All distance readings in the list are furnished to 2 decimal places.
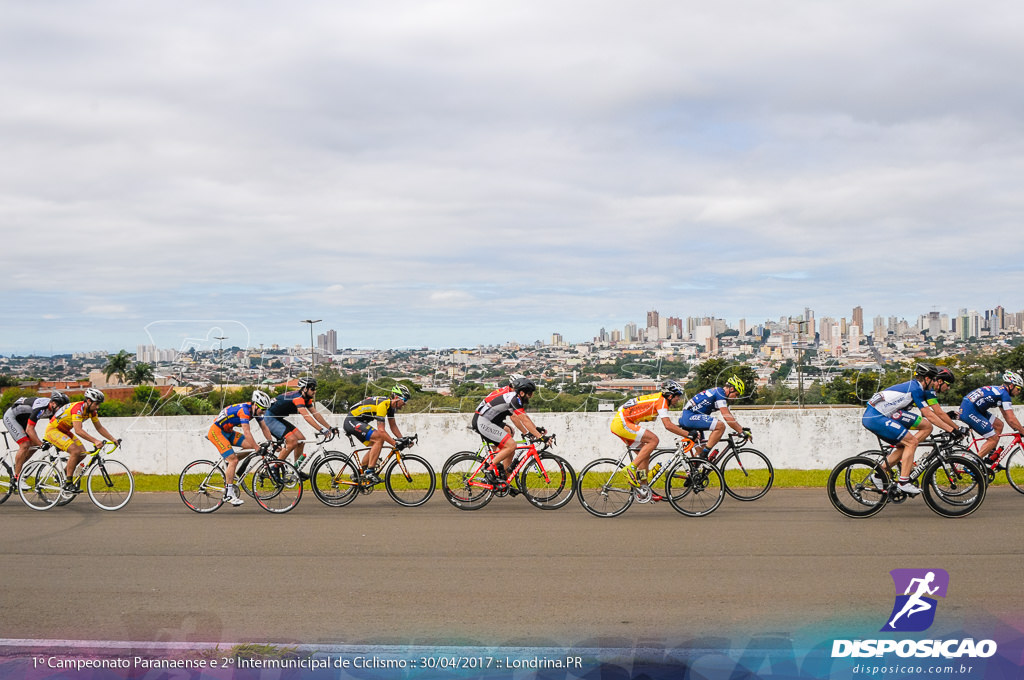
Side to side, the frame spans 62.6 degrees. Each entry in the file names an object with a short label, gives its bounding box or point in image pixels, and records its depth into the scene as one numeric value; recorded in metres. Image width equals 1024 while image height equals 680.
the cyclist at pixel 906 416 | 10.00
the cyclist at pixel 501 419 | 10.80
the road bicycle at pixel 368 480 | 11.34
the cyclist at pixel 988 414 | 11.16
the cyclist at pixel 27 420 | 11.77
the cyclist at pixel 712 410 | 11.05
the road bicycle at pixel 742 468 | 11.10
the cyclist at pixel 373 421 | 11.48
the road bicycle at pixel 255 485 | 11.25
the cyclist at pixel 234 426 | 11.43
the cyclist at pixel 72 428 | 11.38
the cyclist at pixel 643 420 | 10.63
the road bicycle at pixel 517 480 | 10.82
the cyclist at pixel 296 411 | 11.84
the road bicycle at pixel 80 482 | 11.44
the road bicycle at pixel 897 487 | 9.82
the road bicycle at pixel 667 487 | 10.40
